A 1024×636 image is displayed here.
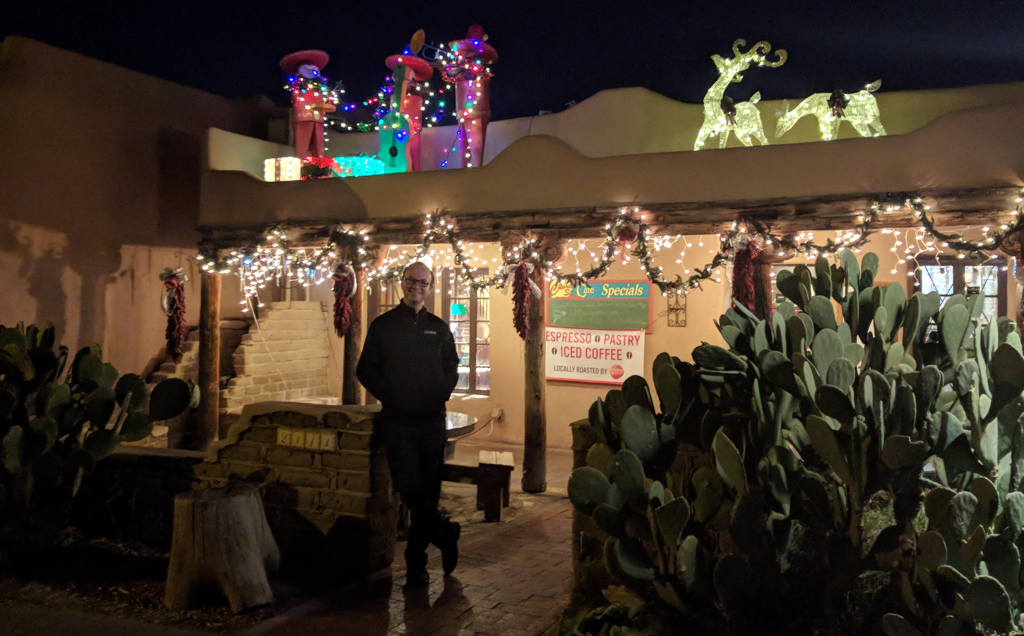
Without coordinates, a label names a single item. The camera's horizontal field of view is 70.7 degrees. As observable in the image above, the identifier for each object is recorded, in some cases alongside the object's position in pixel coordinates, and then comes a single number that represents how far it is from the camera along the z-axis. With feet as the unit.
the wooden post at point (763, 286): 23.56
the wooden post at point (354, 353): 26.43
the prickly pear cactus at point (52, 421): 14.25
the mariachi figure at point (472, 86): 28.53
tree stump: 12.43
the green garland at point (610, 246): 20.51
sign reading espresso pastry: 30.22
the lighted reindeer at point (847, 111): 24.06
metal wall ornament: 29.73
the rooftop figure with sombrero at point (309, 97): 31.30
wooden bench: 19.26
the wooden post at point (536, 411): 23.90
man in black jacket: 13.67
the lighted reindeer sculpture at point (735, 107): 25.43
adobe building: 21.56
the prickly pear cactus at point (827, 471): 7.21
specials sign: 30.25
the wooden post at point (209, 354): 28.78
